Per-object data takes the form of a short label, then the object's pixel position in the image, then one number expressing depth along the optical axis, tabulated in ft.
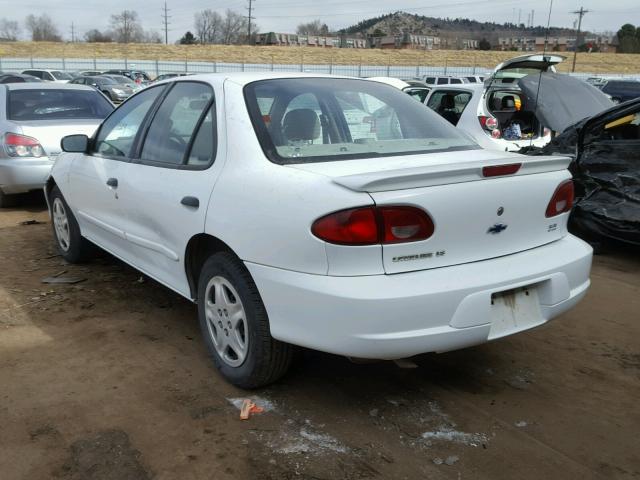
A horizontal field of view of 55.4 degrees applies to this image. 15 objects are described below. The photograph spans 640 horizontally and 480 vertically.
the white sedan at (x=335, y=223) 8.27
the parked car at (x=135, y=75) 116.22
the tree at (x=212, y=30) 322.96
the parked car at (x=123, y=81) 93.31
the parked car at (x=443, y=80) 93.61
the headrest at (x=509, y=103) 32.09
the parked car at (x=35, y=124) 22.94
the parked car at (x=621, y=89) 78.74
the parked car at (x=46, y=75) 98.73
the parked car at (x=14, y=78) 76.36
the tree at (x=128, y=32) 323.16
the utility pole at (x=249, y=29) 290.27
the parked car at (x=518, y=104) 23.78
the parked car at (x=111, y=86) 82.17
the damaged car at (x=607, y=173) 18.58
